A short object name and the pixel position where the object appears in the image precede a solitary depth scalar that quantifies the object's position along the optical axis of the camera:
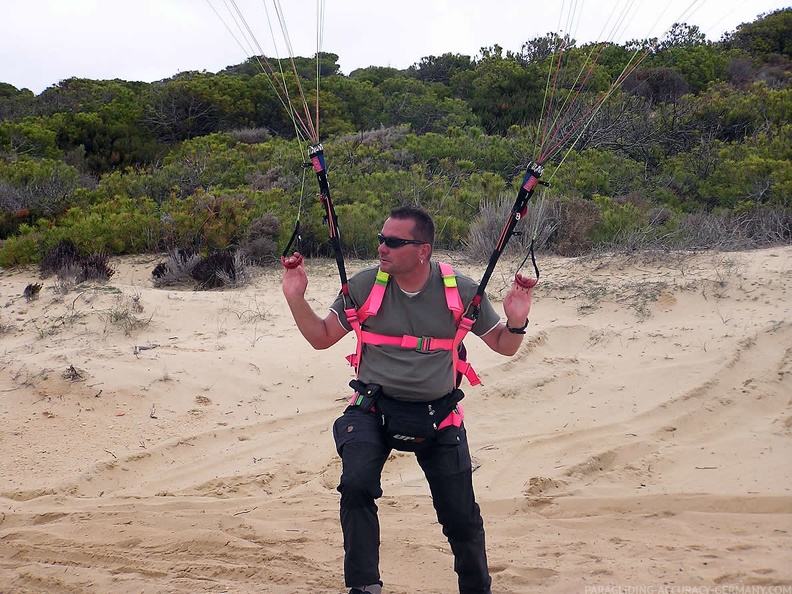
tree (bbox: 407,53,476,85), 25.44
